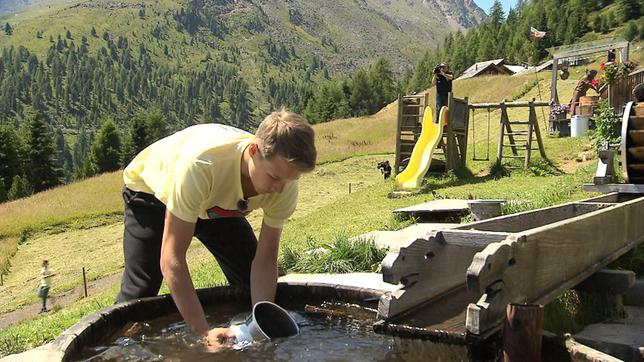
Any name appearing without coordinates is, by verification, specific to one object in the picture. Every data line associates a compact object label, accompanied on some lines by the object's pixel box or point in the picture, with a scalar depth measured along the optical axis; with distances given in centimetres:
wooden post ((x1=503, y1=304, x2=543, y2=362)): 219
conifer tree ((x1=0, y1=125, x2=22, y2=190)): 5275
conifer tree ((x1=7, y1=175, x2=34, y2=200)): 4944
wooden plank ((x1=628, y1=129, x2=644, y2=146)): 652
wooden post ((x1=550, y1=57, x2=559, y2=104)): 2367
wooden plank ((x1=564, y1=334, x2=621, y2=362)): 213
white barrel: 1842
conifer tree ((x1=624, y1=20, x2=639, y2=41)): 7575
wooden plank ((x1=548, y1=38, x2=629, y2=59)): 2246
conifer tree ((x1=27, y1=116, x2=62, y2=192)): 5619
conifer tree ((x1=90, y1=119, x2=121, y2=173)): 7200
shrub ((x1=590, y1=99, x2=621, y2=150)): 922
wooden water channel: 222
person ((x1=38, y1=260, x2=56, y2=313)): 1194
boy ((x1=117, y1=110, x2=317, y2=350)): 283
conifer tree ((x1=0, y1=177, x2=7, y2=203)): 4953
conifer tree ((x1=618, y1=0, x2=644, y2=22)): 8719
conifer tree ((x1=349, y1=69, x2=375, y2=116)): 9488
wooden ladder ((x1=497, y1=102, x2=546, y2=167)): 1419
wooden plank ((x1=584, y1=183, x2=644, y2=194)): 584
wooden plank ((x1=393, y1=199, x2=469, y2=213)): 833
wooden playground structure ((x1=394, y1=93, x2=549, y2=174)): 1460
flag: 3086
